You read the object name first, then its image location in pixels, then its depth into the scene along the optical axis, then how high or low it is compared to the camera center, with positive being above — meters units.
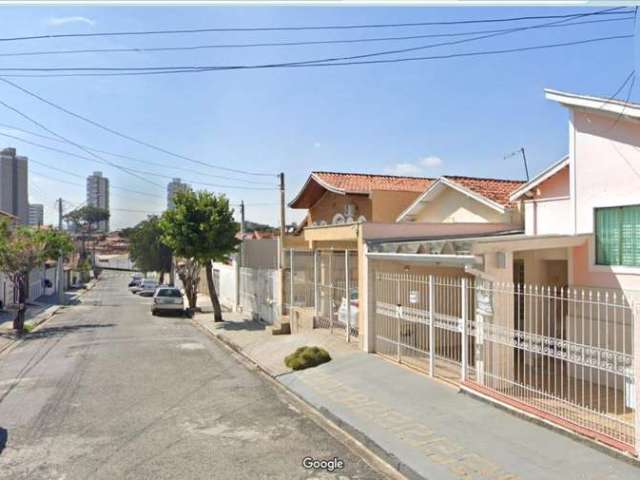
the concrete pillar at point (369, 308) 11.69 -1.33
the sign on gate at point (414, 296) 9.91 -0.90
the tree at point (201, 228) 20.38 +0.82
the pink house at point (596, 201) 9.02 +0.87
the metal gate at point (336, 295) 12.88 -1.22
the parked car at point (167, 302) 24.62 -2.50
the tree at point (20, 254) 19.14 -0.17
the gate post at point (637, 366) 5.65 -1.29
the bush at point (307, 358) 11.12 -2.36
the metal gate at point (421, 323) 9.22 -1.40
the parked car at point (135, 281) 47.41 -2.94
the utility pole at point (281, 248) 17.23 +0.02
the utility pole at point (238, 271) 24.55 -1.03
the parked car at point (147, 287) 40.25 -3.06
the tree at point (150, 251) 53.19 -0.19
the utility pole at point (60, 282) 32.91 -2.12
